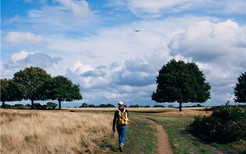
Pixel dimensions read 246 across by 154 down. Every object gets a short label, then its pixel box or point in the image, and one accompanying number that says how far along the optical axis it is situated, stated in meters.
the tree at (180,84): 47.34
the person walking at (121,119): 11.74
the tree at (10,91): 64.69
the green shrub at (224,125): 15.04
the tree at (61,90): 59.00
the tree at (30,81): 64.19
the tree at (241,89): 61.69
